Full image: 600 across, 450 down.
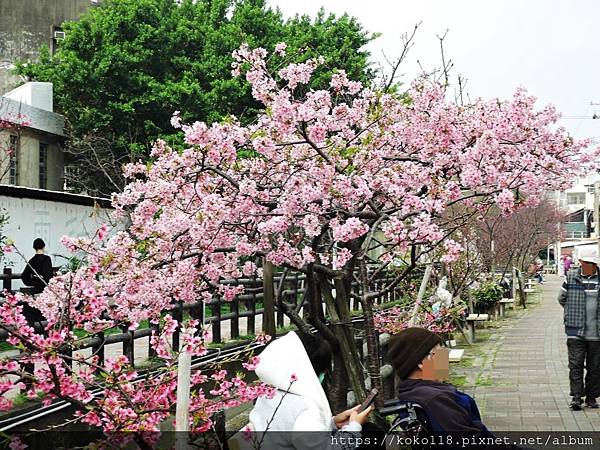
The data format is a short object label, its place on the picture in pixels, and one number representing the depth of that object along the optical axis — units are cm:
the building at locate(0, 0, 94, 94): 3259
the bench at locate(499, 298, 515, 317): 2561
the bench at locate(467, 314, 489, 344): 1778
